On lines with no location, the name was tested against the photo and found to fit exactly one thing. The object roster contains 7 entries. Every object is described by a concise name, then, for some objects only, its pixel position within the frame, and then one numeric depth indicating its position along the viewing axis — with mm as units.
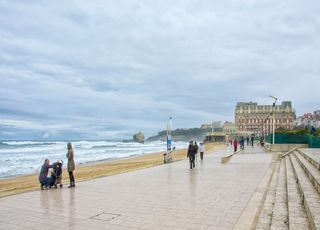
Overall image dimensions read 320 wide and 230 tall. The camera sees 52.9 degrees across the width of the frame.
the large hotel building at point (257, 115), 127312
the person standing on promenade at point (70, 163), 11406
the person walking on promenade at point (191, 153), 17617
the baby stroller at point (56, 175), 11474
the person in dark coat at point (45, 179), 11412
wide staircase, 5742
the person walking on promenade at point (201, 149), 23680
